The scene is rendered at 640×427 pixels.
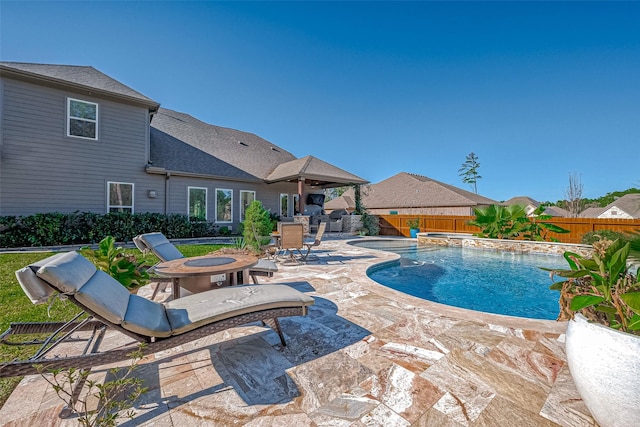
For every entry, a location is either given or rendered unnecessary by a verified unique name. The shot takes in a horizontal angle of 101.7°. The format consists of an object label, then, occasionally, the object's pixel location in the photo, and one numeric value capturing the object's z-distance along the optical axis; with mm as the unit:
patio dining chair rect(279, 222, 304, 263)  6922
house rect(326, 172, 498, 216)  22734
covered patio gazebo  13391
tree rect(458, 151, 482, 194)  39875
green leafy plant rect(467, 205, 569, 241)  10977
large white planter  1386
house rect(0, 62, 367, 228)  9250
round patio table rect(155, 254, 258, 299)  3139
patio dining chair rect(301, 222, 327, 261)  7316
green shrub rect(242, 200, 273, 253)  7961
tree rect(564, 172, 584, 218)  20109
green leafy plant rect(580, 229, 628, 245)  8828
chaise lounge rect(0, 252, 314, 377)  1755
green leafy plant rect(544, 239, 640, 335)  1620
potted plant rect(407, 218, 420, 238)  16156
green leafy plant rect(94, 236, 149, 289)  3213
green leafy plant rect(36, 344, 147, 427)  1422
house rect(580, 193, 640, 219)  28756
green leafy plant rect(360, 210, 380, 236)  16281
